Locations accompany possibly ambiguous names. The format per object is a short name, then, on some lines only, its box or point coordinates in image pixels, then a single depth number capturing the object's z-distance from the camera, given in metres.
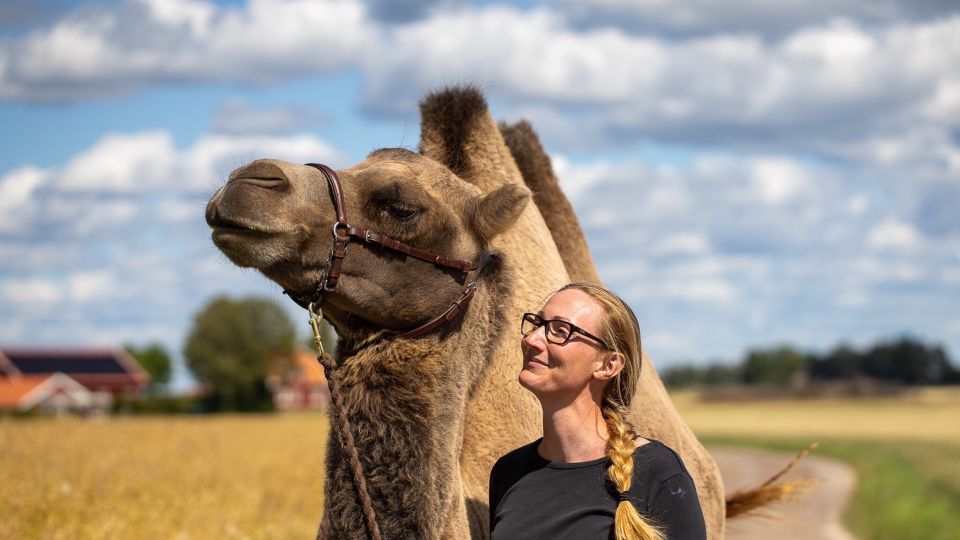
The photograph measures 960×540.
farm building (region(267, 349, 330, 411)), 87.81
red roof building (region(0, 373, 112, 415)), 72.44
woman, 3.57
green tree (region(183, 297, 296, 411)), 79.75
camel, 4.09
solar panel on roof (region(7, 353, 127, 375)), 87.75
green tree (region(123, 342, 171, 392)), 122.44
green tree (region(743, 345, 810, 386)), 105.00
